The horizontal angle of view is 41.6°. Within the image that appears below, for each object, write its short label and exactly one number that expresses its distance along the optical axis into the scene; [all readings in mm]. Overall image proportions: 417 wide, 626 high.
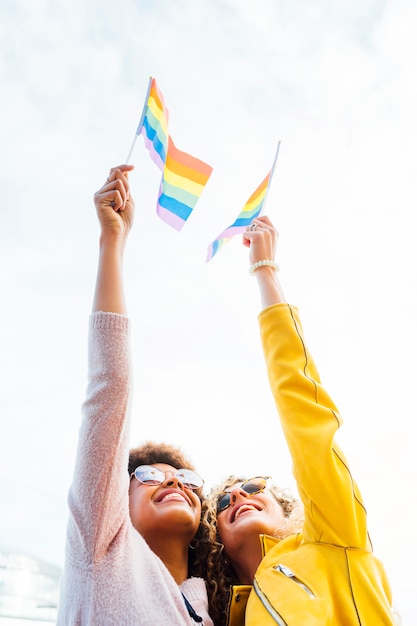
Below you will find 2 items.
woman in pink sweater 1366
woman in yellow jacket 1407
